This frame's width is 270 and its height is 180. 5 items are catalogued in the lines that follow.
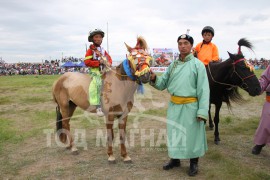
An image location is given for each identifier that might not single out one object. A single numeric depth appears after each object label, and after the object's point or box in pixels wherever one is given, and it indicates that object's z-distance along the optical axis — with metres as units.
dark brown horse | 4.73
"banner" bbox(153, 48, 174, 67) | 36.92
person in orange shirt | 6.09
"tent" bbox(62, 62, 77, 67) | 40.83
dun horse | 4.07
